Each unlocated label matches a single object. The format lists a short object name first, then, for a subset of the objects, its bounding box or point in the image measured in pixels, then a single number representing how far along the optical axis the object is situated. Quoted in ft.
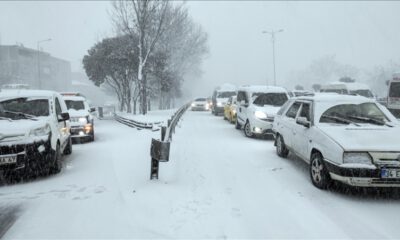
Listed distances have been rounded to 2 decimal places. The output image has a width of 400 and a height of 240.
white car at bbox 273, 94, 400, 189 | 19.08
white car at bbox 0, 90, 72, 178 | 22.63
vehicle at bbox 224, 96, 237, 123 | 62.54
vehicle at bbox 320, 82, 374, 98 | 79.00
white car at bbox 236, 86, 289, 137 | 41.81
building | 220.39
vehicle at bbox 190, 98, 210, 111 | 113.70
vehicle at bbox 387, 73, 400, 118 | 50.09
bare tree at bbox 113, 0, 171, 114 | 78.79
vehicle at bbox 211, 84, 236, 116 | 85.29
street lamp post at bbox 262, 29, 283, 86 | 150.45
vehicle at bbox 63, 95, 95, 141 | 43.29
